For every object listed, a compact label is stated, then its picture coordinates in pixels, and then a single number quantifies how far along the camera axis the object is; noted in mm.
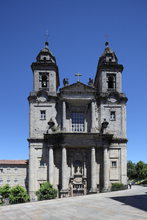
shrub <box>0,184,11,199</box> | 31762
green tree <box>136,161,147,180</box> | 75012
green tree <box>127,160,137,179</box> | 83875
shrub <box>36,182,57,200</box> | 27719
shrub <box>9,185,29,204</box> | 25953
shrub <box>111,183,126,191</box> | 31811
